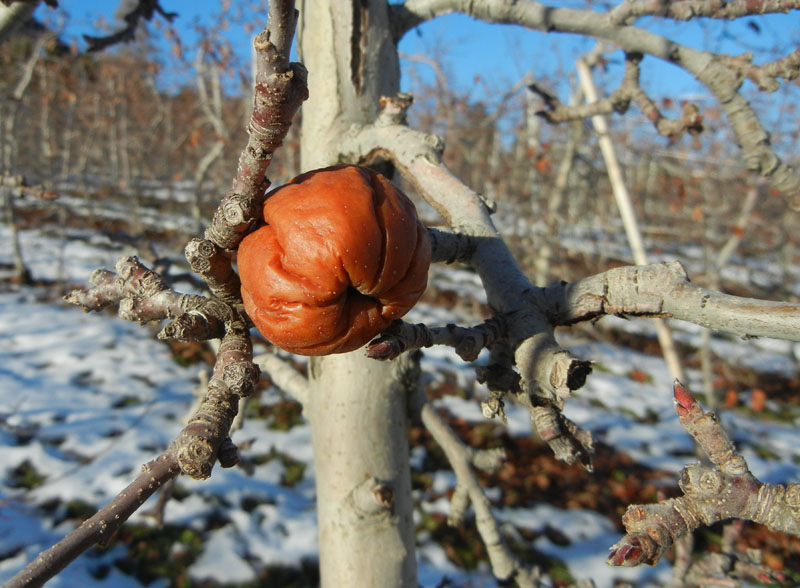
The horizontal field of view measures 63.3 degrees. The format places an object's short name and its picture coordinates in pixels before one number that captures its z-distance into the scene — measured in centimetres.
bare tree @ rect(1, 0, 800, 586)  19
